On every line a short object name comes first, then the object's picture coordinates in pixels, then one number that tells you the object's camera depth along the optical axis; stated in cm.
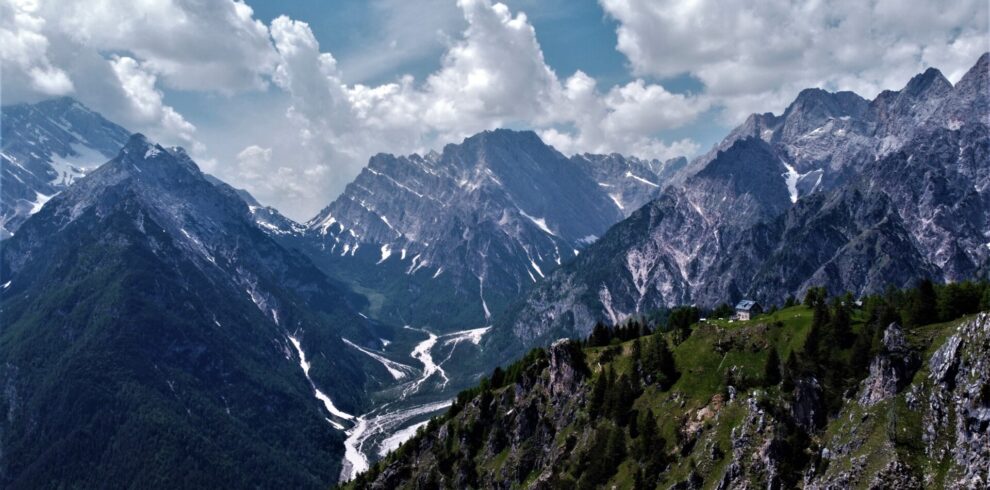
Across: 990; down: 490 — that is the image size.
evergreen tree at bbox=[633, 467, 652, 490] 12234
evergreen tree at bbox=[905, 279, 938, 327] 11288
